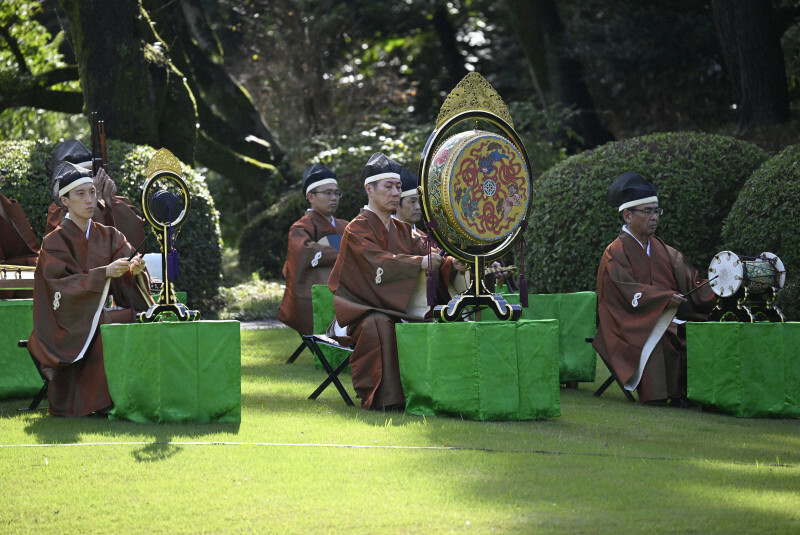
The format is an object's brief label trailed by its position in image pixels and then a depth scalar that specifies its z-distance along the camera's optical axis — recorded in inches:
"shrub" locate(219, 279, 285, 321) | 1101.7
